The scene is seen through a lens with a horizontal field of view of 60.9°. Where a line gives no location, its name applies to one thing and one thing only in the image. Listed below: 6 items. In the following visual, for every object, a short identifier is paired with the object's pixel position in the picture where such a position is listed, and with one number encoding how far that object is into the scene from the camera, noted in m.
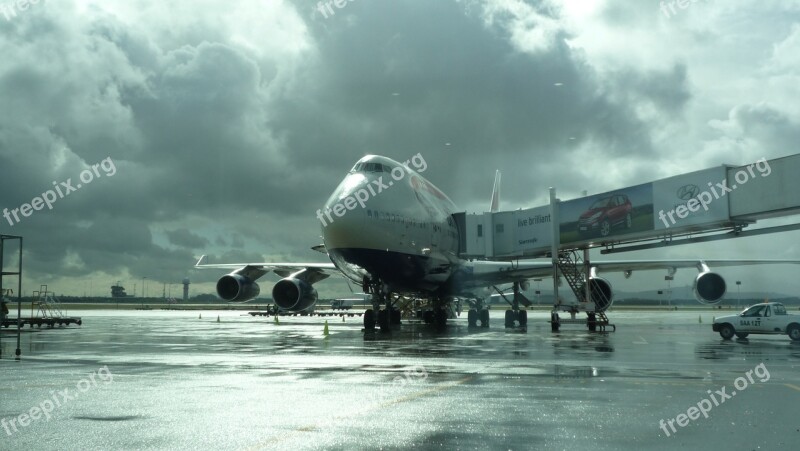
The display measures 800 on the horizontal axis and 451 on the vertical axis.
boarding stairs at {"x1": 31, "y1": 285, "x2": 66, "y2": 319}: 39.25
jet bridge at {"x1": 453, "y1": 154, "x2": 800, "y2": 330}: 21.36
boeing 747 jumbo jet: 25.06
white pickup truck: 23.62
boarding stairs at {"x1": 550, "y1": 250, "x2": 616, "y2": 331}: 28.70
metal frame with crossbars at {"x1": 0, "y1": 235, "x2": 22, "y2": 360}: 16.86
